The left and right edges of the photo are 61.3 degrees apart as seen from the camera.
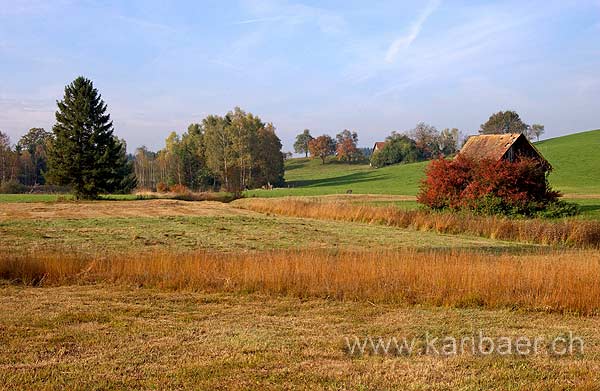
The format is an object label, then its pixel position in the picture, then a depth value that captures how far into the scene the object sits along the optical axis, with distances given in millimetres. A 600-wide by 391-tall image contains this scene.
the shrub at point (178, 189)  66375
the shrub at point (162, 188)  74338
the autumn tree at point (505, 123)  116312
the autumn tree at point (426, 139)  125500
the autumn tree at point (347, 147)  151500
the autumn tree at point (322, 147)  153875
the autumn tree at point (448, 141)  128500
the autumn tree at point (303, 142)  164500
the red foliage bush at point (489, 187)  30984
